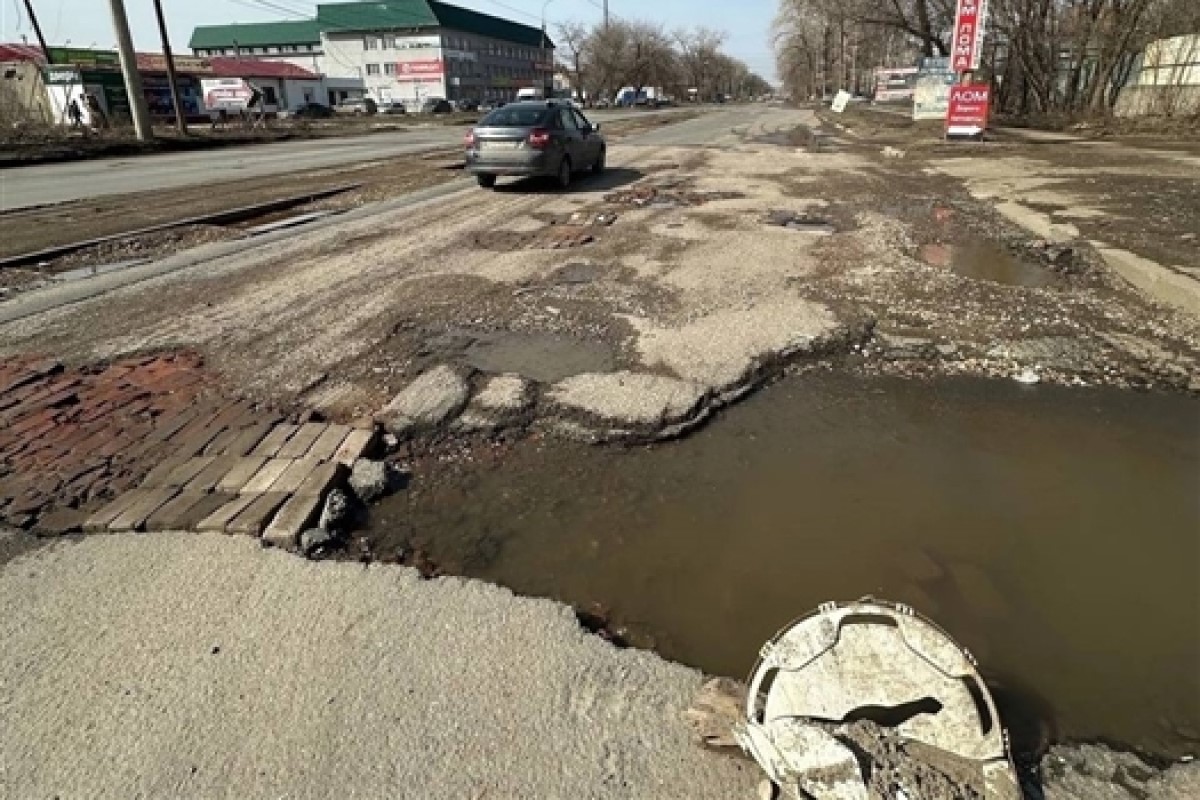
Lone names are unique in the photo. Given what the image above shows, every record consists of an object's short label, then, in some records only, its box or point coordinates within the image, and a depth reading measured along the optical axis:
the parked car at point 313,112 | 58.65
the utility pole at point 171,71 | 28.58
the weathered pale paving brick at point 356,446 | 3.54
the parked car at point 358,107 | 68.12
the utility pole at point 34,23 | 34.66
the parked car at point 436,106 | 70.94
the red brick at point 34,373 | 4.55
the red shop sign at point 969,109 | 20.81
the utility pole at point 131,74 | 23.48
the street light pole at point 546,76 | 102.46
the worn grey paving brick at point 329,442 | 3.58
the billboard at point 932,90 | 24.78
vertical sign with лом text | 19.12
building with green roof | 83.00
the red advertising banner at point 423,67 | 82.26
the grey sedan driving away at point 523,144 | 12.49
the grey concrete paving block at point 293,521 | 2.95
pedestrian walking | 38.12
